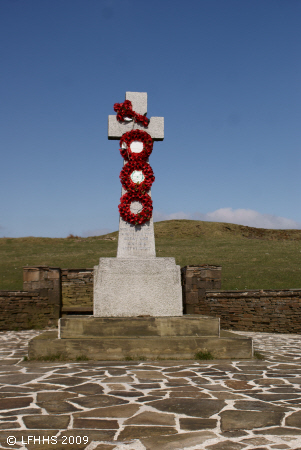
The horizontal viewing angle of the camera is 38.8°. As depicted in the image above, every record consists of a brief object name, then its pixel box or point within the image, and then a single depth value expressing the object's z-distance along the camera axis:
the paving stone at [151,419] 4.24
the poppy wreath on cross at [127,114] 9.48
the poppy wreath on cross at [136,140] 9.31
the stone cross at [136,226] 8.91
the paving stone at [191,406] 4.59
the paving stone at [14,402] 4.82
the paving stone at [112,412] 4.48
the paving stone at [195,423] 4.11
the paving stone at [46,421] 4.14
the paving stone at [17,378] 6.11
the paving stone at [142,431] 3.89
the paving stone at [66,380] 5.93
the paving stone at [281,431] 3.90
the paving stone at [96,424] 4.11
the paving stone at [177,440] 3.62
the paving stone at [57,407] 4.64
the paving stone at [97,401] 4.89
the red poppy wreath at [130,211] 8.98
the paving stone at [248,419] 4.14
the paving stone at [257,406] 4.69
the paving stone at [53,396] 5.12
